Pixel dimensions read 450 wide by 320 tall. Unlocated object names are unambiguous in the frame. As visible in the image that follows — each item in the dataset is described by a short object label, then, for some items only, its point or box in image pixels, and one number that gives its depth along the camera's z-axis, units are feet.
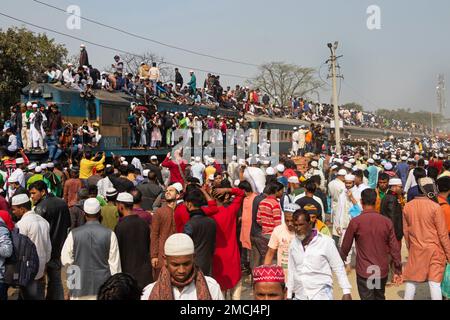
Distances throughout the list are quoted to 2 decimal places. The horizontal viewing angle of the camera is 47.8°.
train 53.98
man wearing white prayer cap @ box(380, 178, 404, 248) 24.02
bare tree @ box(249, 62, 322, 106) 223.51
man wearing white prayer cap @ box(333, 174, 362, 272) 25.84
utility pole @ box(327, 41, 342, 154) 84.84
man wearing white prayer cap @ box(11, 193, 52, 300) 17.72
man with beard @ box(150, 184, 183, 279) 19.42
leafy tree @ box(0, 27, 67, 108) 86.63
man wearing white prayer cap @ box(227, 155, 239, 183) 44.73
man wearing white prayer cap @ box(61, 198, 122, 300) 16.43
